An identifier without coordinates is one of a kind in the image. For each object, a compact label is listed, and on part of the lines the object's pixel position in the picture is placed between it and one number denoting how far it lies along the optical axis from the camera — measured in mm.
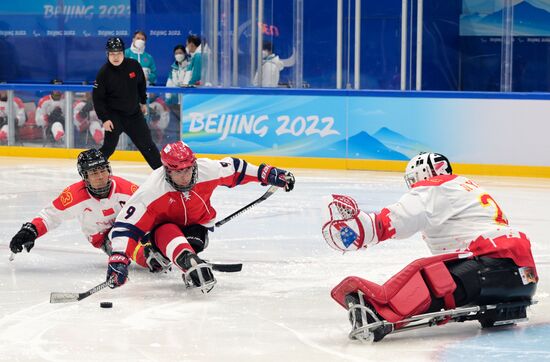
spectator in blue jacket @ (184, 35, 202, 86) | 26555
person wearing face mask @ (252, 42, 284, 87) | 25725
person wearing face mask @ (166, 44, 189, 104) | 27447
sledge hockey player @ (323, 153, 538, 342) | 8736
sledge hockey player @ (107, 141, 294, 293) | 10534
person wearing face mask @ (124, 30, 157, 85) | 27769
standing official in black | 19440
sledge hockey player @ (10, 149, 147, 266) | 11787
